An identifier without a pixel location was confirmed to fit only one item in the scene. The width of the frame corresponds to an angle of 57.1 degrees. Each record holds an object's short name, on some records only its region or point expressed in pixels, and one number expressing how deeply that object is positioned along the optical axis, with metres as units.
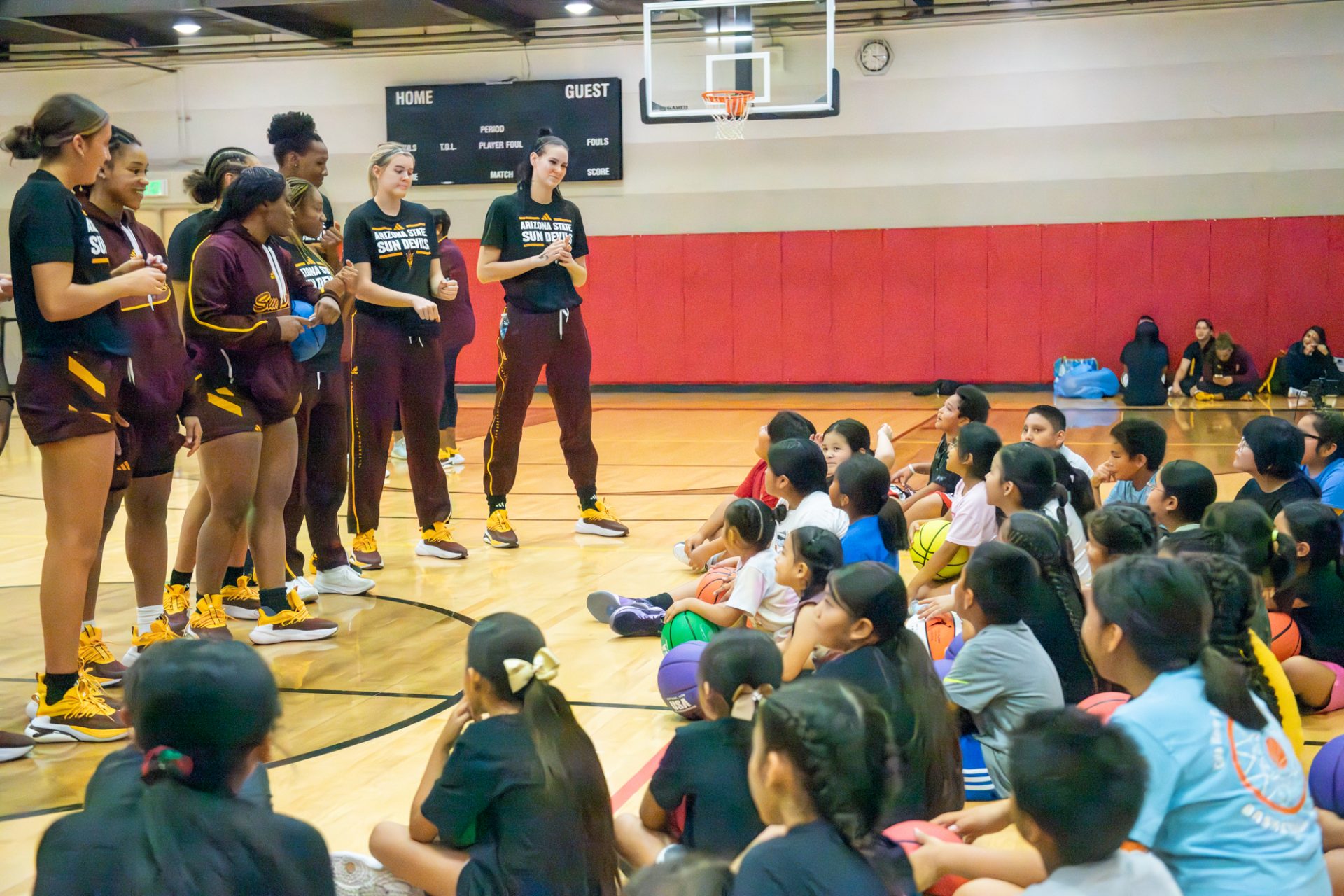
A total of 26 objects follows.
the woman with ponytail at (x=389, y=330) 5.52
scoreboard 14.44
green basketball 3.83
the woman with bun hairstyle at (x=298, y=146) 5.02
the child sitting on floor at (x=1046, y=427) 4.97
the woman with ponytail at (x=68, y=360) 3.30
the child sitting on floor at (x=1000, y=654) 2.83
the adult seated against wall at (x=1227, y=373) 13.04
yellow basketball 4.96
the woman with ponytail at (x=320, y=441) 4.93
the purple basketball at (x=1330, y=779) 2.59
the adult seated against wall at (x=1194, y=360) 13.35
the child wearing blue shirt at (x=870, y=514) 3.87
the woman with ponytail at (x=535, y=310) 6.14
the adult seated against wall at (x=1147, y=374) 12.86
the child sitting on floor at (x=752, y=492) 4.92
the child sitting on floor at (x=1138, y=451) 4.61
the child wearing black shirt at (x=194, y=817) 1.51
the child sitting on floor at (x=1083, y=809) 1.65
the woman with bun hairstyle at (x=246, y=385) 4.14
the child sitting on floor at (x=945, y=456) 5.33
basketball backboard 13.45
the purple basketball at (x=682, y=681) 3.53
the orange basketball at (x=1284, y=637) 3.64
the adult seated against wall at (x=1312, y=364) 12.82
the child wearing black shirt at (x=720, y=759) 2.22
